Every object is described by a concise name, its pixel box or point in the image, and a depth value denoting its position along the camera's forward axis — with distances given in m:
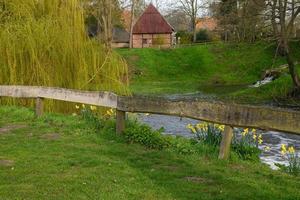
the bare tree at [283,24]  26.17
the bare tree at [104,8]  38.06
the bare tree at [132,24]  60.56
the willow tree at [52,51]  14.43
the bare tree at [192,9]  69.50
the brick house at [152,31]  68.38
